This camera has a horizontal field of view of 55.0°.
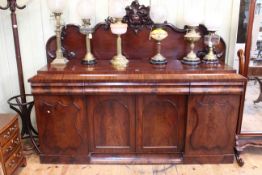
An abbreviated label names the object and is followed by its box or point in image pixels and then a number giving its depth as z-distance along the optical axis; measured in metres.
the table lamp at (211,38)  2.26
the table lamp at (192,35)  2.27
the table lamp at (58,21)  2.22
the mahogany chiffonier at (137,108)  2.06
